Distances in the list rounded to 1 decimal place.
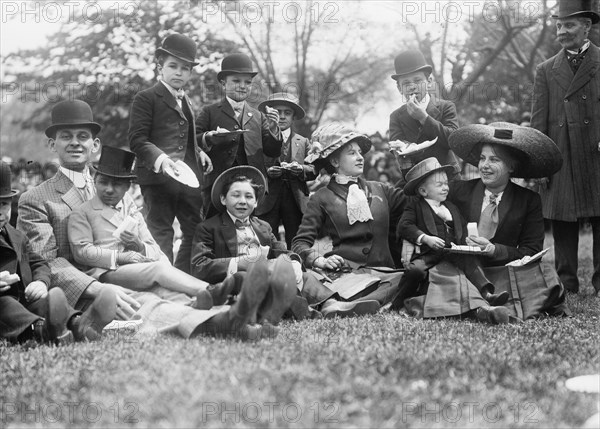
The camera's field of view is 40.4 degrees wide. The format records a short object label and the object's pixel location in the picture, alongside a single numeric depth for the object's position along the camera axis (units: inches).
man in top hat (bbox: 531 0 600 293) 306.7
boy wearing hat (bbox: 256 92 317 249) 309.4
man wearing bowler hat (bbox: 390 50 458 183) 300.8
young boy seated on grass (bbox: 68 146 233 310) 240.7
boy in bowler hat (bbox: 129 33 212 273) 288.0
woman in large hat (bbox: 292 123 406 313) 283.0
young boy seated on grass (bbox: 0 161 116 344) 199.5
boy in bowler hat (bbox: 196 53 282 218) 303.0
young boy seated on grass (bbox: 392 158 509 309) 259.4
